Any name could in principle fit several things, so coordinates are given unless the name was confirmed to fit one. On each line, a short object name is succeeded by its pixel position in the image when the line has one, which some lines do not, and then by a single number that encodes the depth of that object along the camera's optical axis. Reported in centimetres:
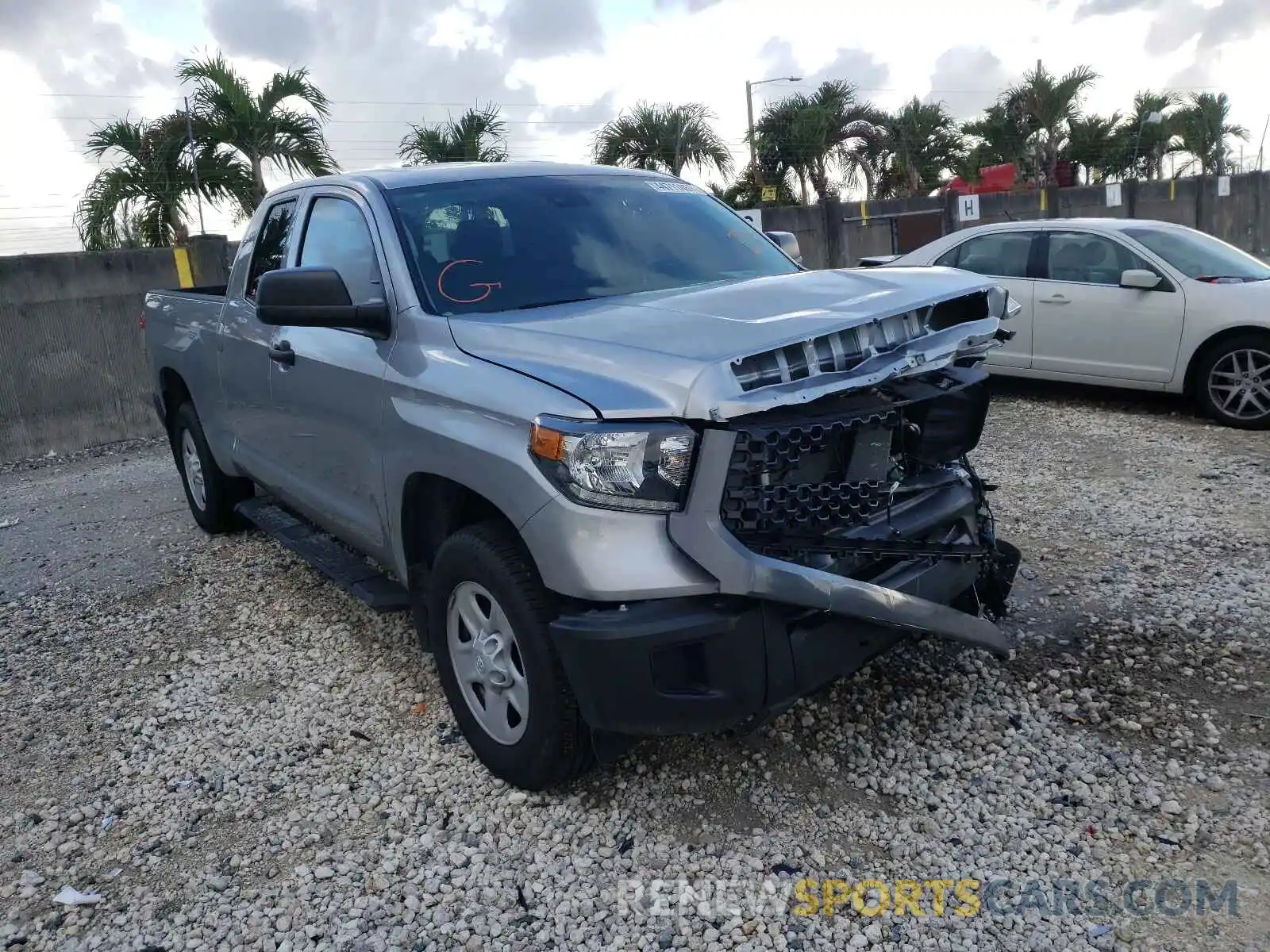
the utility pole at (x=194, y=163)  1240
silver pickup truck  279
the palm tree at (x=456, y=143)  1603
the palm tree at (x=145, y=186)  1265
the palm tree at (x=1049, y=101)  2747
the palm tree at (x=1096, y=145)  2831
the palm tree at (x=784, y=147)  2369
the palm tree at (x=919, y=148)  2533
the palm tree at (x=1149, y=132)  2902
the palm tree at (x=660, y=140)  2016
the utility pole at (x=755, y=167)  2350
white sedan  759
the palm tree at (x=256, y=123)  1341
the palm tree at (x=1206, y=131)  2970
